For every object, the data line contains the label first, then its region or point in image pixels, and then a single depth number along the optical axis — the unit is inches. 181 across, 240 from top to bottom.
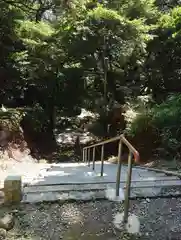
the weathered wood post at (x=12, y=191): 92.9
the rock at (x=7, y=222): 78.1
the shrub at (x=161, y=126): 196.7
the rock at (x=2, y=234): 74.6
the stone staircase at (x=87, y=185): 97.3
